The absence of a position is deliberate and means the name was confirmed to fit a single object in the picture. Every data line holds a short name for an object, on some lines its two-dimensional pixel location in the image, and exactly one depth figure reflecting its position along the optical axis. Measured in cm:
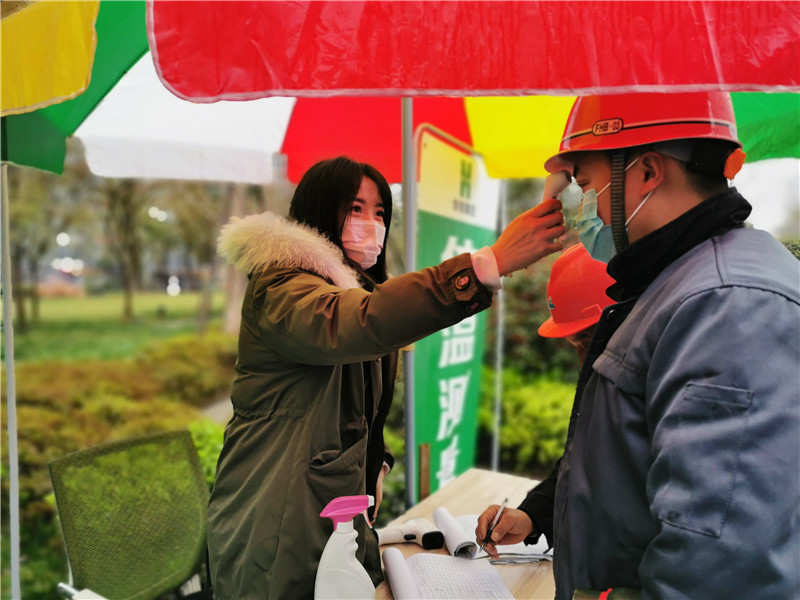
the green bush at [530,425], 611
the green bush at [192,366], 720
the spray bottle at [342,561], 136
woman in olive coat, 123
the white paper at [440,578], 171
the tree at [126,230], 803
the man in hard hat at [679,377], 88
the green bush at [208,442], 359
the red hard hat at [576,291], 179
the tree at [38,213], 718
